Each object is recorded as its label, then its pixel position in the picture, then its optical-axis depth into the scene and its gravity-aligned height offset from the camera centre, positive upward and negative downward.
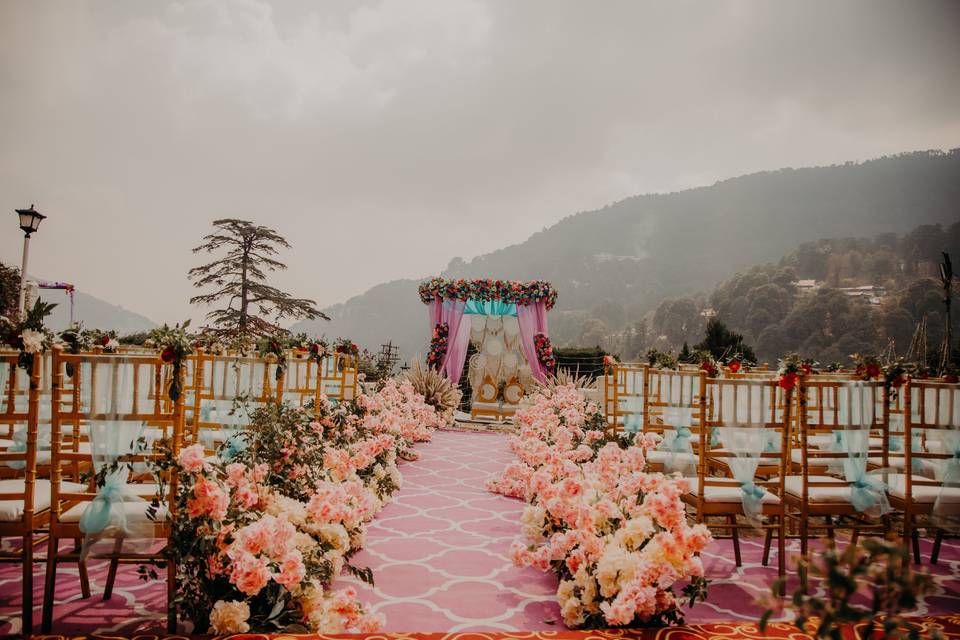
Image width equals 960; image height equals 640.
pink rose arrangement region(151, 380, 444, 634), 1.85 -0.82
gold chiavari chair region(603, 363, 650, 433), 4.64 -0.56
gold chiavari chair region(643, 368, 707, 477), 3.47 -0.65
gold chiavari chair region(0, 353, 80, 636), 1.97 -0.74
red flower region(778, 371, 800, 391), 2.53 -0.18
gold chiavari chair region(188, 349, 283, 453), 3.23 -0.40
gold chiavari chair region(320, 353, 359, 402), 5.23 -0.53
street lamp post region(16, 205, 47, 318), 7.34 +1.39
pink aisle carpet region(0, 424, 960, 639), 2.16 -1.23
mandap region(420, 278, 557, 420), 10.23 -0.01
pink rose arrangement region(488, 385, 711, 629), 1.93 -0.84
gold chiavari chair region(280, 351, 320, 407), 4.44 -0.45
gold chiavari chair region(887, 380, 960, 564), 2.54 -0.66
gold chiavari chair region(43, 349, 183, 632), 1.96 -0.51
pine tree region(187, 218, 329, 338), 21.55 +2.27
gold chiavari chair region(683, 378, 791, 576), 2.62 -0.56
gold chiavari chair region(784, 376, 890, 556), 2.57 -0.65
